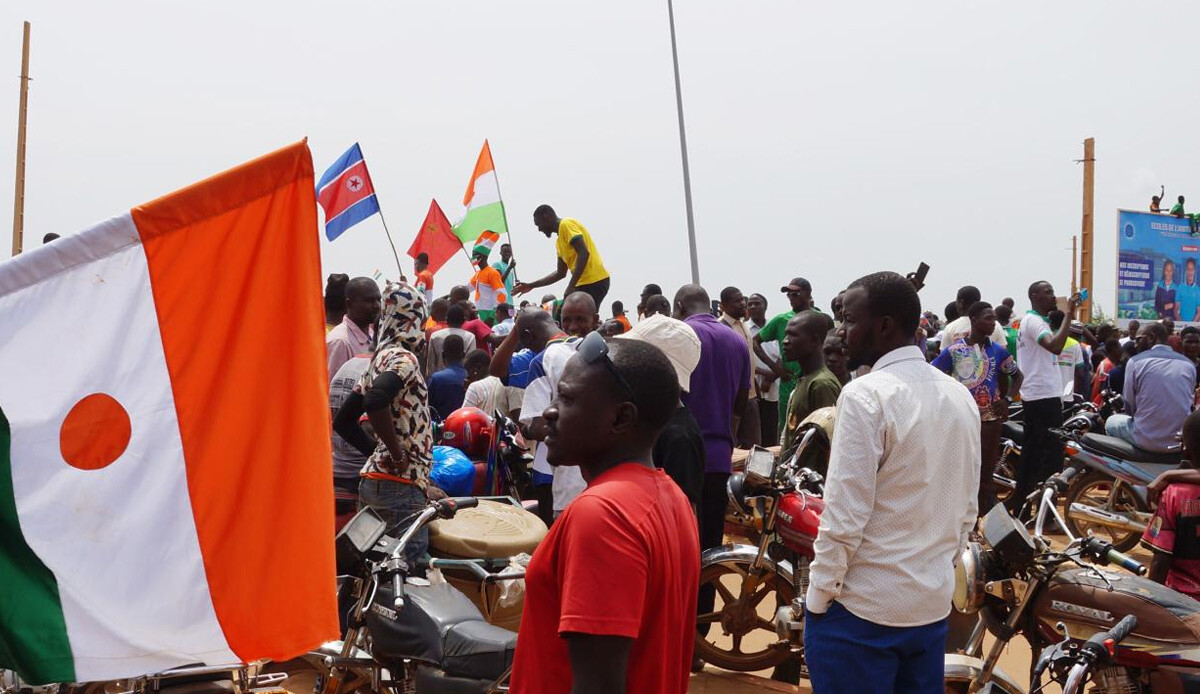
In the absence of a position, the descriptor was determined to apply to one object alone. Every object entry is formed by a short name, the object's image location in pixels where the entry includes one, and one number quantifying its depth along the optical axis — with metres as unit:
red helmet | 8.41
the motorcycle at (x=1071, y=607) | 4.75
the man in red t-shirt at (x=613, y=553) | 2.31
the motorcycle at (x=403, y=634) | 4.21
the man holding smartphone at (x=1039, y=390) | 10.84
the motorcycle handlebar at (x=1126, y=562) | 4.64
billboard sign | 26.12
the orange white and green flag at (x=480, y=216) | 15.45
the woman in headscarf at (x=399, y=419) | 5.48
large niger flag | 2.98
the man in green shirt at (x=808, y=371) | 6.88
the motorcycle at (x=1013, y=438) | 11.89
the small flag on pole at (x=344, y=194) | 11.25
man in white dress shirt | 3.63
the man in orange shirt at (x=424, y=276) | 14.93
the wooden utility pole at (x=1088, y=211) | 22.80
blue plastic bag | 7.73
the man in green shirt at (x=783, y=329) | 10.74
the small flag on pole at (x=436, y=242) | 16.30
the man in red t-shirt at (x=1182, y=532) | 5.66
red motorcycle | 5.95
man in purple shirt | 6.90
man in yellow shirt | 9.68
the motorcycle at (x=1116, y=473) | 10.57
